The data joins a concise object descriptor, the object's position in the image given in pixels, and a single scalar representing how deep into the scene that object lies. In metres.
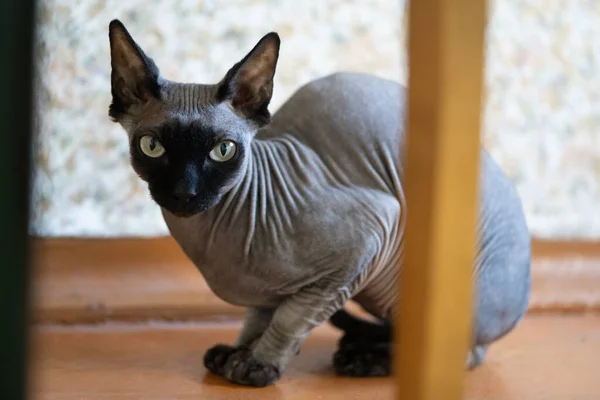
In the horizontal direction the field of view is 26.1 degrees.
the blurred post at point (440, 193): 0.67
